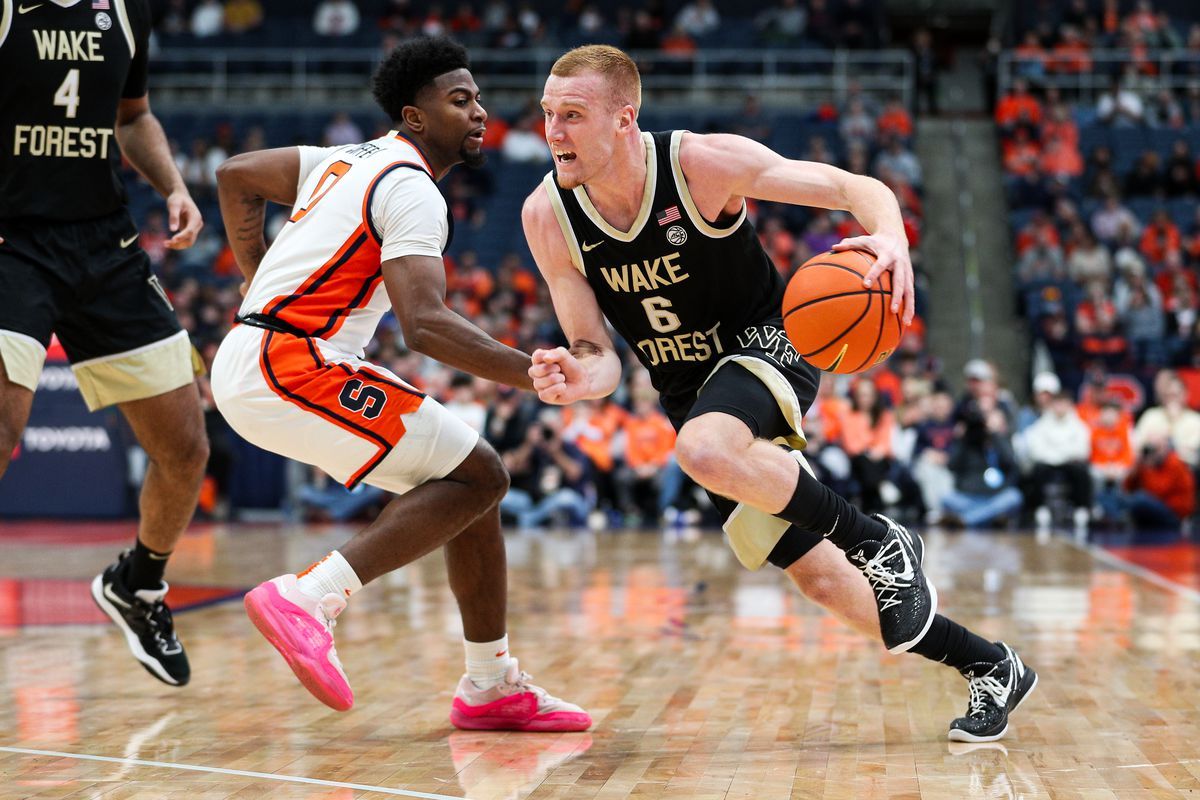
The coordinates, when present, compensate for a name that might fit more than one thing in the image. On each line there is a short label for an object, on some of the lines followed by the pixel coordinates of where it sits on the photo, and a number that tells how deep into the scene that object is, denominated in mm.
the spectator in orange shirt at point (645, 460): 12500
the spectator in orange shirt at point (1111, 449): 12320
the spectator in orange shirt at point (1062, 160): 17703
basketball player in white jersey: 3533
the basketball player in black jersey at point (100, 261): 4031
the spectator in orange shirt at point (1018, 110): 18672
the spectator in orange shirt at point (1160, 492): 11867
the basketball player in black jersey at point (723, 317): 3693
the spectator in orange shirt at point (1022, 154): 17891
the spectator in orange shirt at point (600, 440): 12633
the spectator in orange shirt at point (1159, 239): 15836
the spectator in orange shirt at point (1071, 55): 19375
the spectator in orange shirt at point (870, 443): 11938
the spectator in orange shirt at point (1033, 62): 19359
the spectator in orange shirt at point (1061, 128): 17938
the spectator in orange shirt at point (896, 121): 18359
